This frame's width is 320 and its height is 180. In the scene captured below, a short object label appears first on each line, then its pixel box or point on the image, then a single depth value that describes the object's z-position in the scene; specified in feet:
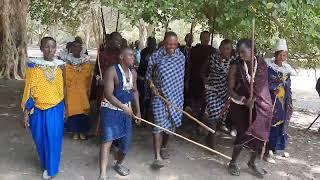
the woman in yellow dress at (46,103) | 15.69
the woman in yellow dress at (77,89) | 20.03
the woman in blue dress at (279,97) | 19.12
